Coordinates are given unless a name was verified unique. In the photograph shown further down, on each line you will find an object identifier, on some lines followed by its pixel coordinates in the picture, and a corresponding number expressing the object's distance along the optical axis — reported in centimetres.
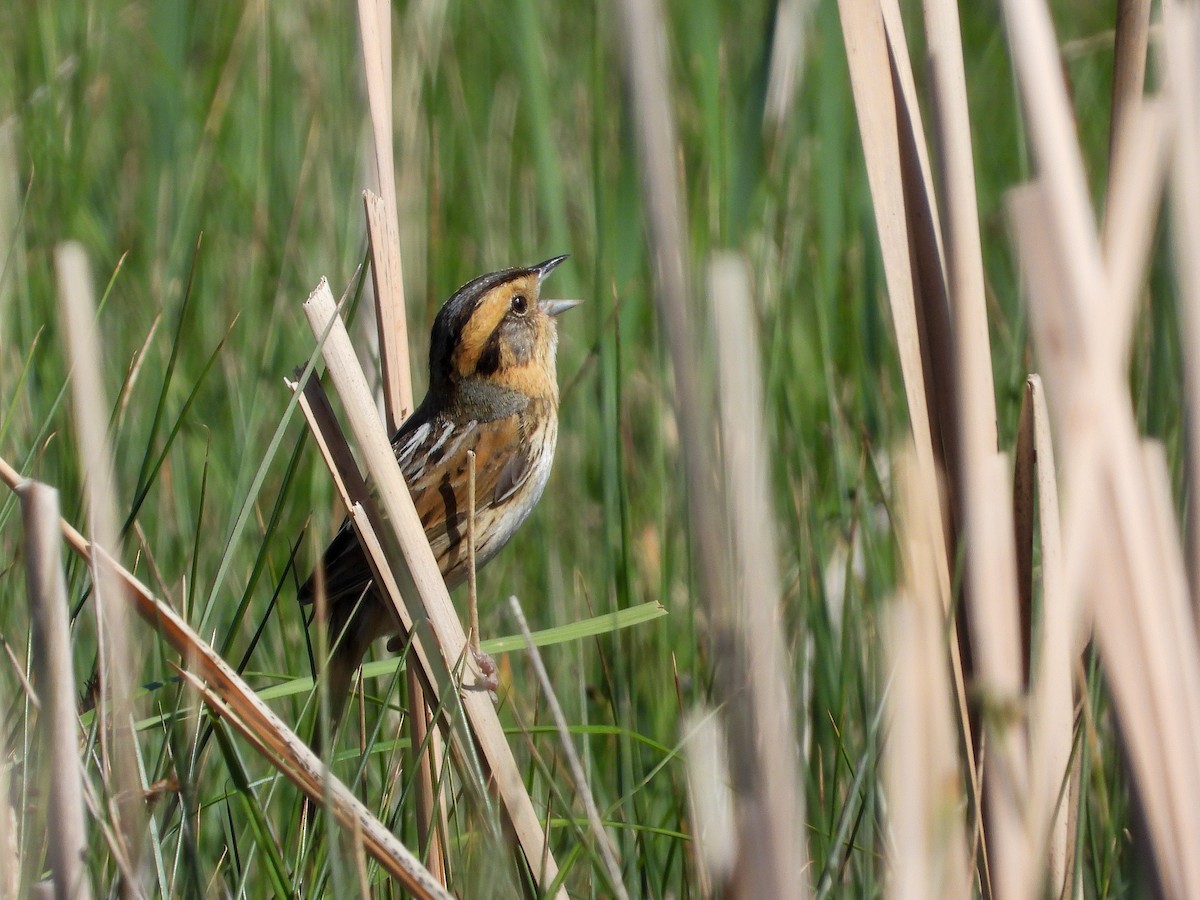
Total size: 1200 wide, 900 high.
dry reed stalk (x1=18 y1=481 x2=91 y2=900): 346
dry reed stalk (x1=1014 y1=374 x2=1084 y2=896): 345
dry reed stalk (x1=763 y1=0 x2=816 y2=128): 404
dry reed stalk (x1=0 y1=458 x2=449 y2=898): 388
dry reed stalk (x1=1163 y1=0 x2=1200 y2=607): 355
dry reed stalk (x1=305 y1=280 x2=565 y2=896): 399
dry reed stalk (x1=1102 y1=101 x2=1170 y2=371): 328
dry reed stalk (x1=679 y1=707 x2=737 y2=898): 378
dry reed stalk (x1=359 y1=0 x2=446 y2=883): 401
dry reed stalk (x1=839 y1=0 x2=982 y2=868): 398
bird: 408
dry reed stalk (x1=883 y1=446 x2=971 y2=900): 285
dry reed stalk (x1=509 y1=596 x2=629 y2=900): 396
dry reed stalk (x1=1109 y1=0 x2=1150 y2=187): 398
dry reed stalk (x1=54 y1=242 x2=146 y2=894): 364
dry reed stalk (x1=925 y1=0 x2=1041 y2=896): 329
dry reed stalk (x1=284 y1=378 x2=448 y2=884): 399
